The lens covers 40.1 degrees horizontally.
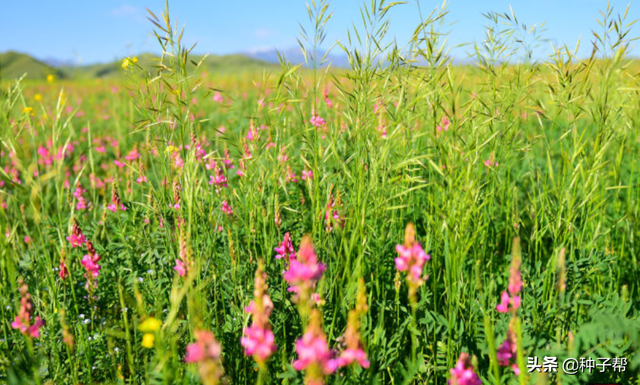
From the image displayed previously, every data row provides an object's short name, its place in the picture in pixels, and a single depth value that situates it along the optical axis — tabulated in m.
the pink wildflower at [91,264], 1.02
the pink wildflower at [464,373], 0.74
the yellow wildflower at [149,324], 0.73
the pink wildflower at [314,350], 0.66
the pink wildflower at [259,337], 0.68
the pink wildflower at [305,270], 0.69
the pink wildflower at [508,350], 0.79
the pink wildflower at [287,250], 0.99
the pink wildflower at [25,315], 0.79
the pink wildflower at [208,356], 0.64
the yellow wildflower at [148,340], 0.78
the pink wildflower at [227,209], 1.15
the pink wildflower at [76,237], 1.06
